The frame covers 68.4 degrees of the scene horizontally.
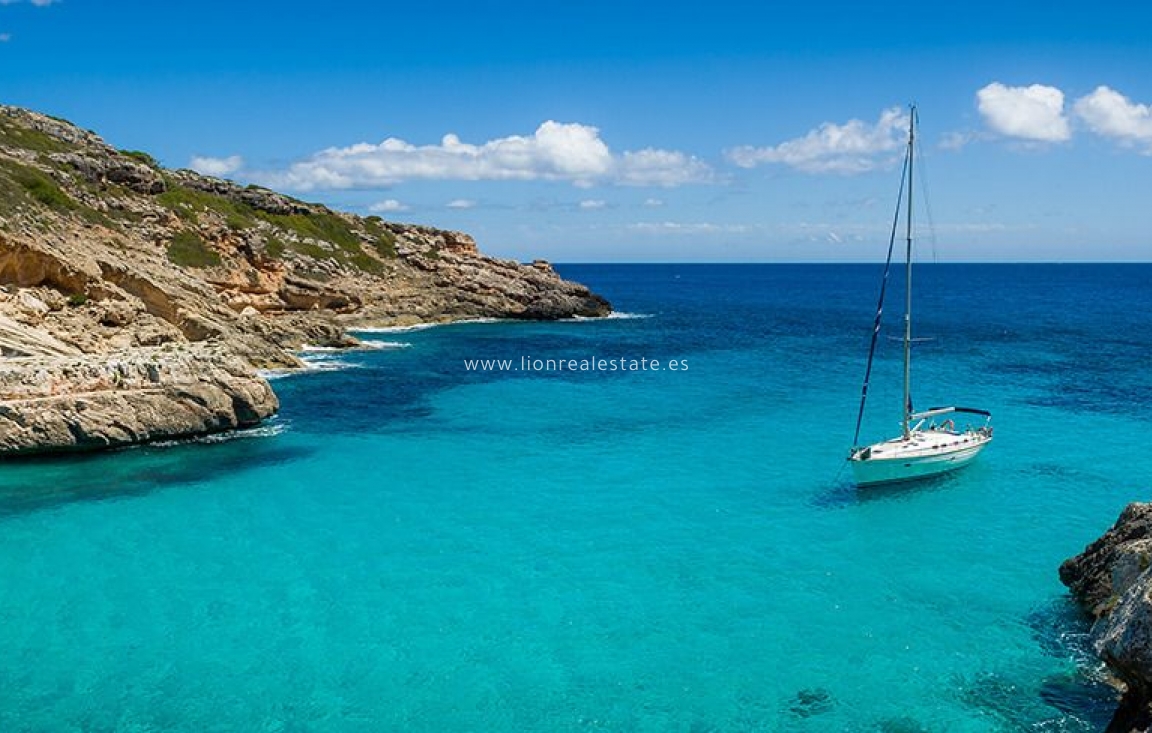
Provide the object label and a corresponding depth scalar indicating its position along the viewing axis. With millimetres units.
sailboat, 30688
